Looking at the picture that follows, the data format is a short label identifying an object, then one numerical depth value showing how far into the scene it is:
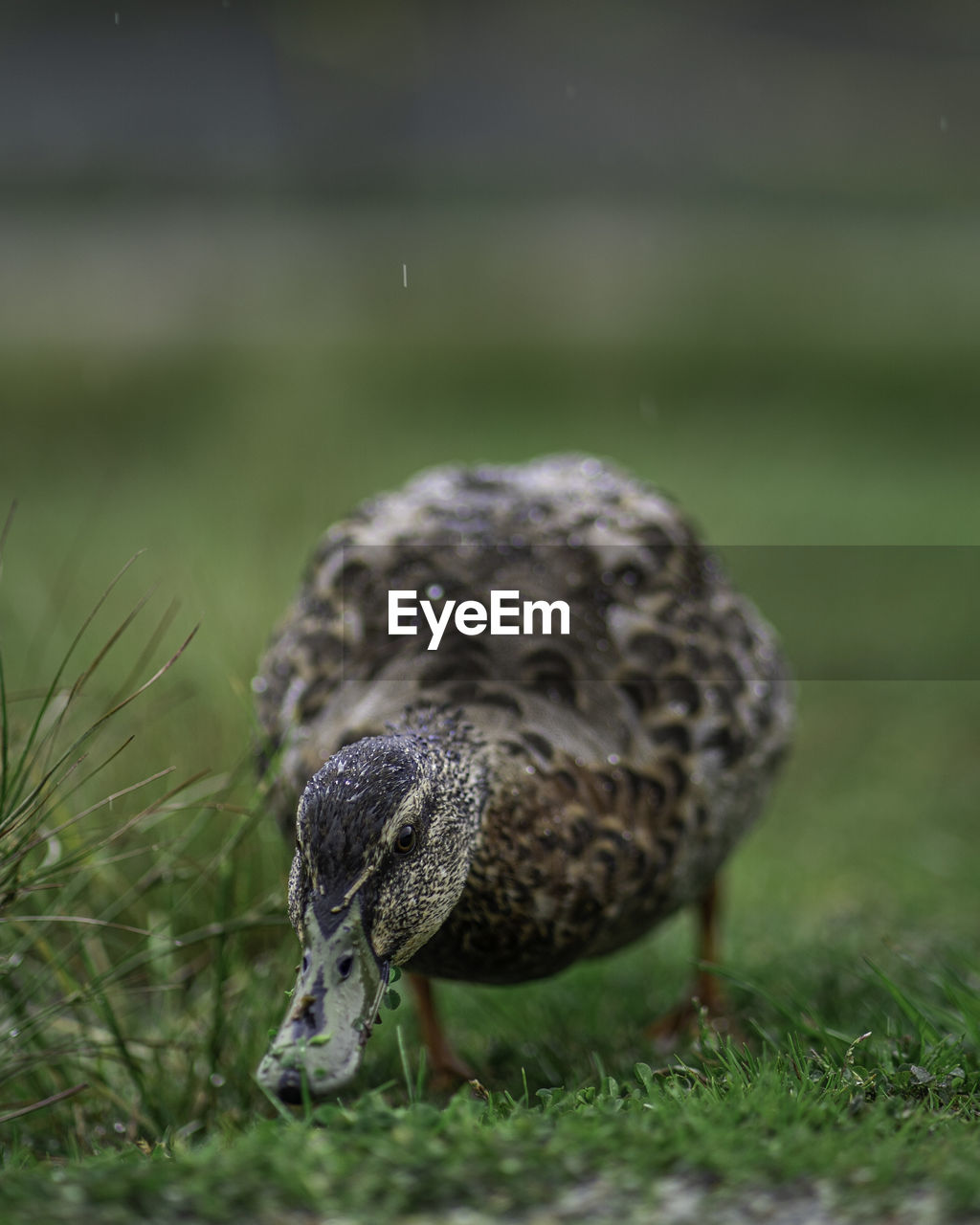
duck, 2.14
